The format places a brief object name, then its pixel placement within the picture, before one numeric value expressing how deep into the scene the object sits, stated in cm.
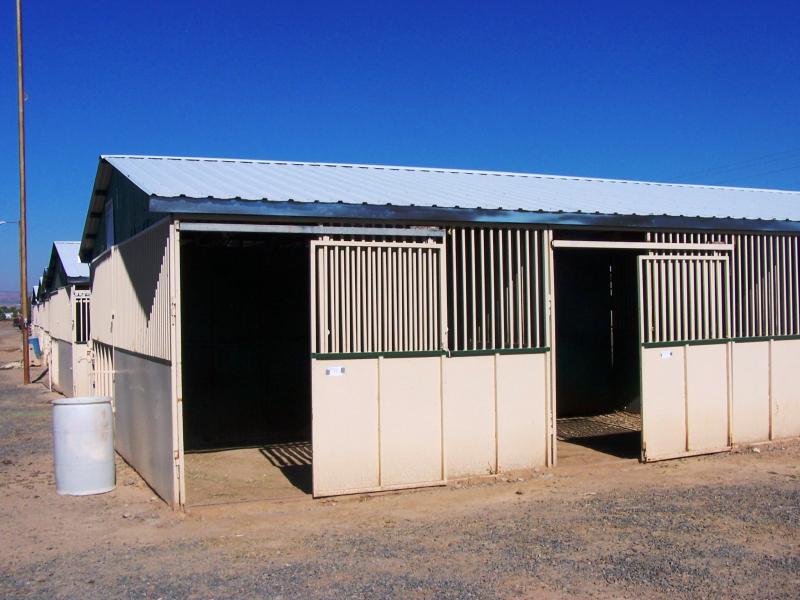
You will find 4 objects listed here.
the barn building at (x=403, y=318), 805
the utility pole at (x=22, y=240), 2036
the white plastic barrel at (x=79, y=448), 846
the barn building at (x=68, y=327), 1507
